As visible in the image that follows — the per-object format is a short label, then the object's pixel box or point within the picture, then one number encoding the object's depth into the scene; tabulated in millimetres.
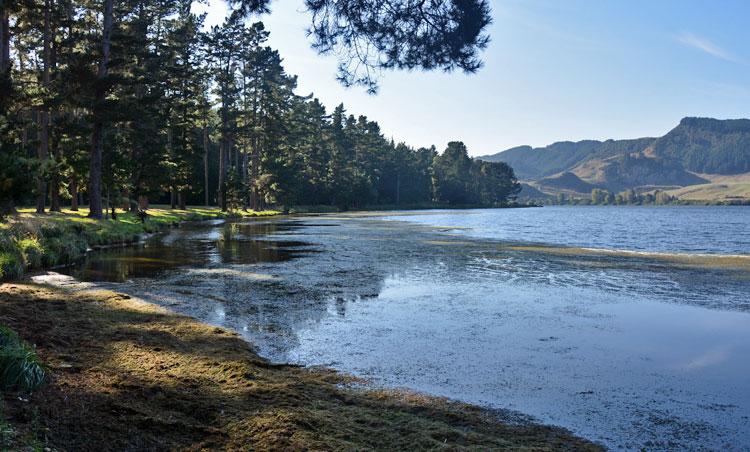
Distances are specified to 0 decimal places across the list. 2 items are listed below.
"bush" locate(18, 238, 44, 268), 16328
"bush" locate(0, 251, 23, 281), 13822
